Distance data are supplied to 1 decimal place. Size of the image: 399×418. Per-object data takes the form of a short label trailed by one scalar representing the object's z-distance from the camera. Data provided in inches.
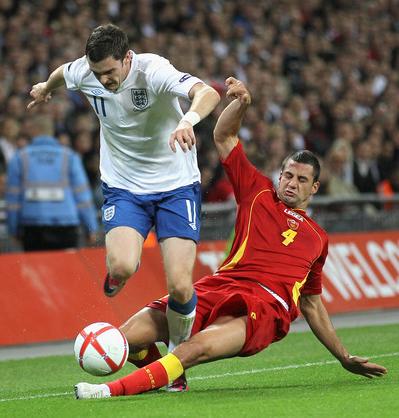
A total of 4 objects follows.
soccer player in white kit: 591.5
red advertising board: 909.8
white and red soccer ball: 558.9
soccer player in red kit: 567.5
